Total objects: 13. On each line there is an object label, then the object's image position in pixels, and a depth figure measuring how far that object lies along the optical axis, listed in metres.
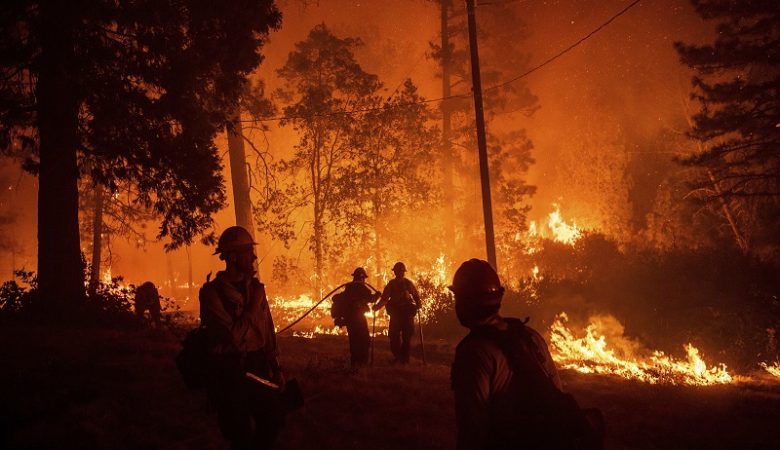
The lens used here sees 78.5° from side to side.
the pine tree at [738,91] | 14.41
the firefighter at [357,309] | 9.20
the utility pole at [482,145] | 12.95
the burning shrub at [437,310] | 15.90
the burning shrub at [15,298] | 10.34
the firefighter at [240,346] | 3.44
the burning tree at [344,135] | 22.52
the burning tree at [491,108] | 28.72
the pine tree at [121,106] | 9.34
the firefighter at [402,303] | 9.54
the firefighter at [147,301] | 11.82
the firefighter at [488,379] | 2.09
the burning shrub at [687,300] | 13.05
